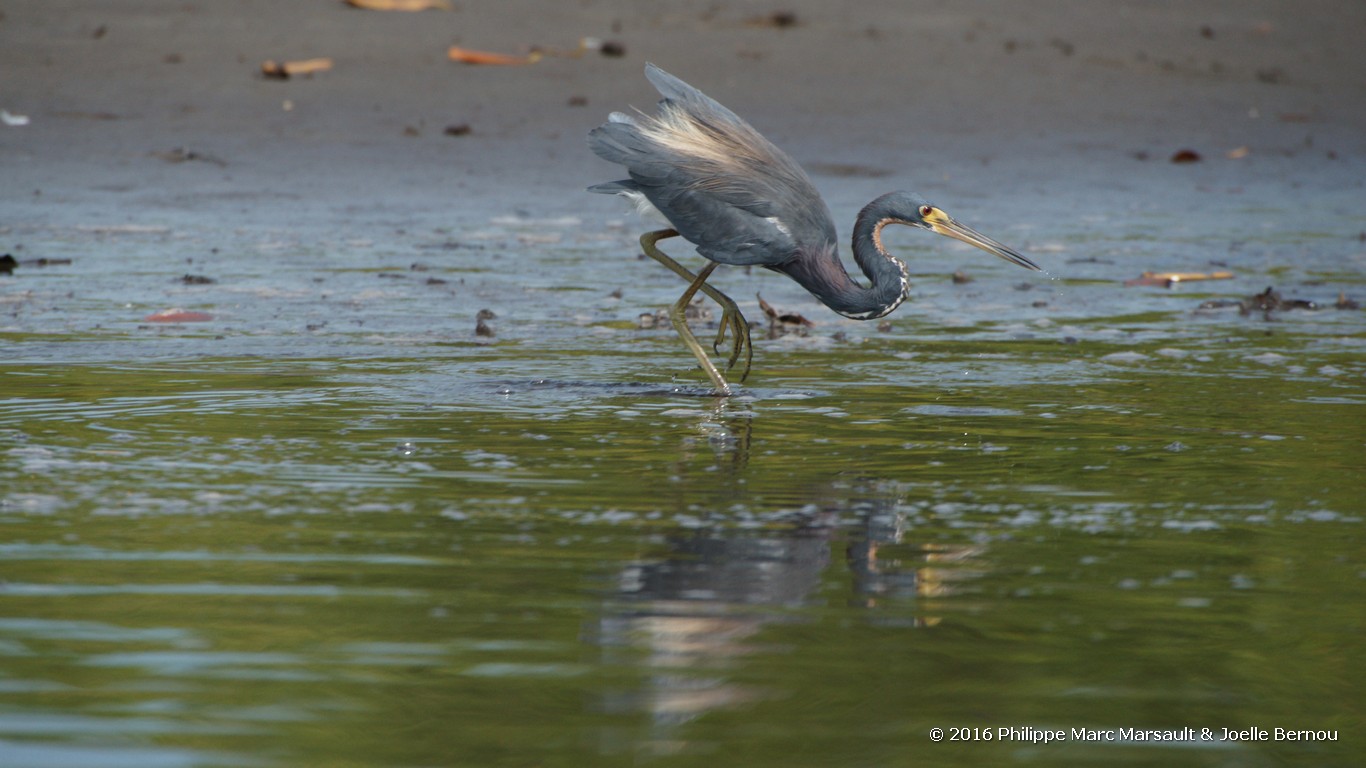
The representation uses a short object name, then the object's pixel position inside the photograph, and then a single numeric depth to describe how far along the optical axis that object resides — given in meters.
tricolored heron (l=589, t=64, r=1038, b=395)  14.12
